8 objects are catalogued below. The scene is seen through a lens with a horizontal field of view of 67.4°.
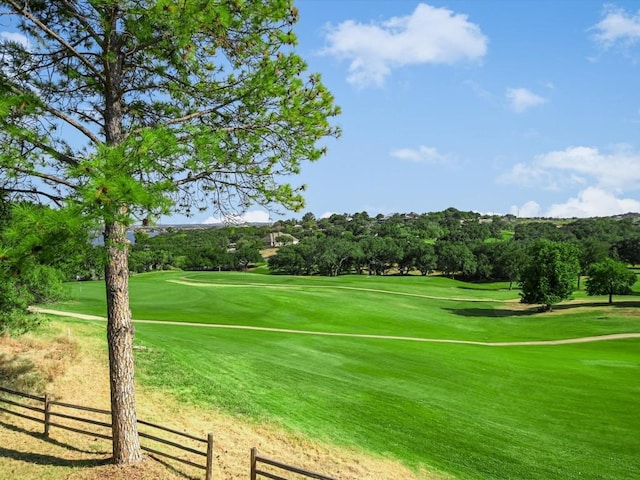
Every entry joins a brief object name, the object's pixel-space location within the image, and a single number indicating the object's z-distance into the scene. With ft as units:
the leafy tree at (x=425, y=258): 356.18
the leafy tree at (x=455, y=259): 339.57
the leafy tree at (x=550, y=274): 173.78
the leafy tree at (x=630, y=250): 337.45
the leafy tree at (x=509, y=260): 276.64
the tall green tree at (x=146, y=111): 26.25
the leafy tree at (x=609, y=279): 183.32
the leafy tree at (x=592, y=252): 282.36
